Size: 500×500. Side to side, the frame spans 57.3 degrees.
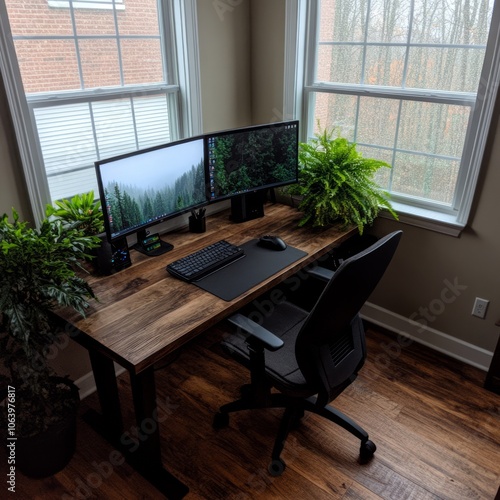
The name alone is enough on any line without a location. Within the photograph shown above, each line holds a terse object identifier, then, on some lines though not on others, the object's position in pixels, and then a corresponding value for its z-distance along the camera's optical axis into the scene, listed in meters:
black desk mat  1.82
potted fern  2.31
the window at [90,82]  1.83
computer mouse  2.14
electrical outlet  2.38
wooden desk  1.54
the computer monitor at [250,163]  2.27
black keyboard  1.90
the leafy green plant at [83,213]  1.88
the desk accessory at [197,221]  2.31
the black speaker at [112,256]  1.88
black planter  1.79
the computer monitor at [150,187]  1.83
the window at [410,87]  2.14
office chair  1.51
